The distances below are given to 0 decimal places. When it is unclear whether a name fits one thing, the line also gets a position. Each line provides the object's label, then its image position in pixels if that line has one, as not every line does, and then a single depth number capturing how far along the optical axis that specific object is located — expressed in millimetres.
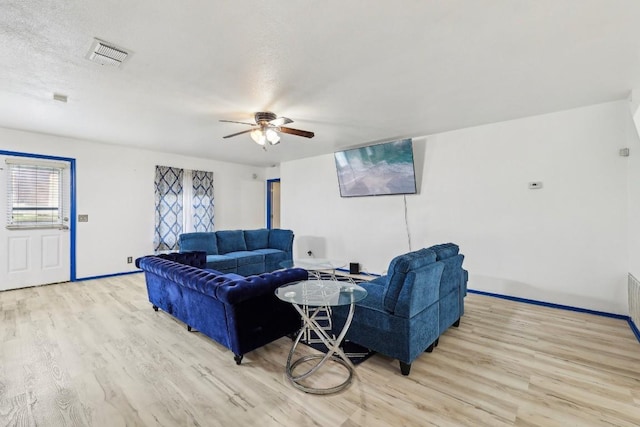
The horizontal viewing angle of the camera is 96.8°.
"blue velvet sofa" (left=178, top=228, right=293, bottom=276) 4871
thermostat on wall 3691
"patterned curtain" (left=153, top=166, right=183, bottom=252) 5777
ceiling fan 3420
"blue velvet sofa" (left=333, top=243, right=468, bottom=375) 2107
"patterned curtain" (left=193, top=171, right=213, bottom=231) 6367
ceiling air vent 2100
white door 4316
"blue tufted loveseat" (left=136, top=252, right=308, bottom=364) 2279
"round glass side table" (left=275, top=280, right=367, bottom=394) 2031
